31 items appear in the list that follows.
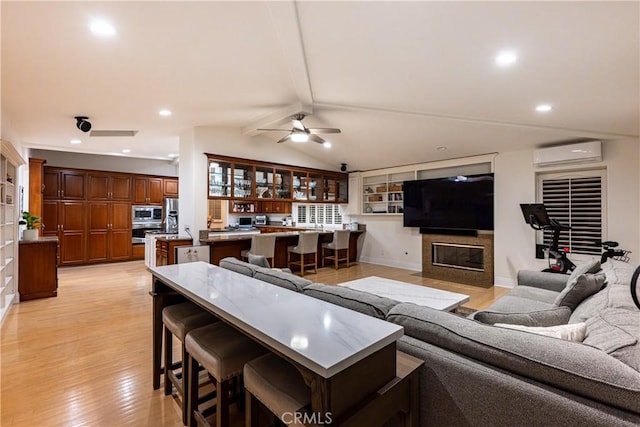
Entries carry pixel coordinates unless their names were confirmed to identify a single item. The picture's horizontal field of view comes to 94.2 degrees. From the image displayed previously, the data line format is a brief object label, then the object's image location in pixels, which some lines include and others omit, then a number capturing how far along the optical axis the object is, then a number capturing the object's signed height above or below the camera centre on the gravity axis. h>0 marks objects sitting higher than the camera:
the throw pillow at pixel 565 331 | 1.29 -0.52
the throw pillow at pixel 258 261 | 3.08 -0.49
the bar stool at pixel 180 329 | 1.82 -0.73
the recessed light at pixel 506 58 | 2.45 +1.32
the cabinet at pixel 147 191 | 7.59 +0.61
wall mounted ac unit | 4.23 +0.89
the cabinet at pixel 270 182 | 5.52 +0.68
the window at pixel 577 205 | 4.47 +0.14
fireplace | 5.46 -0.89
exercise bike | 4.09 -0.21
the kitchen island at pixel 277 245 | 5.23 -0.61
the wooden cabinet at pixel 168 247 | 4.90 -0.56
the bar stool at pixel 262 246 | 5.28 -0.58
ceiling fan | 4.10 +1.15
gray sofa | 0.90 -0.54
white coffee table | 3.09 -0.93
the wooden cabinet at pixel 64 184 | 6.56 +0.68
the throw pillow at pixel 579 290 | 2.00 -0.52
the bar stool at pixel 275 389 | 1.06 -0.67
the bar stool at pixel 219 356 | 1.44 -0.72
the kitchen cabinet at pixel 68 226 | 6.57 -0.27
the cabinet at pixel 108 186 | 7.02 +0.68
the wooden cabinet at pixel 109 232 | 7.05 -0.43
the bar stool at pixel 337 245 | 6.55 -0.70
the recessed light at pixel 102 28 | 2.16 +1.39
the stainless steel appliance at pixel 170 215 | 7.70 -0.03
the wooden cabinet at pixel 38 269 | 4.25 -0.80
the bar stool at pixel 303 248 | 5.95 -0.69
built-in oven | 7.58 -0.18
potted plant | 4.45 -0.18
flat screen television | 5.44 +0.20
